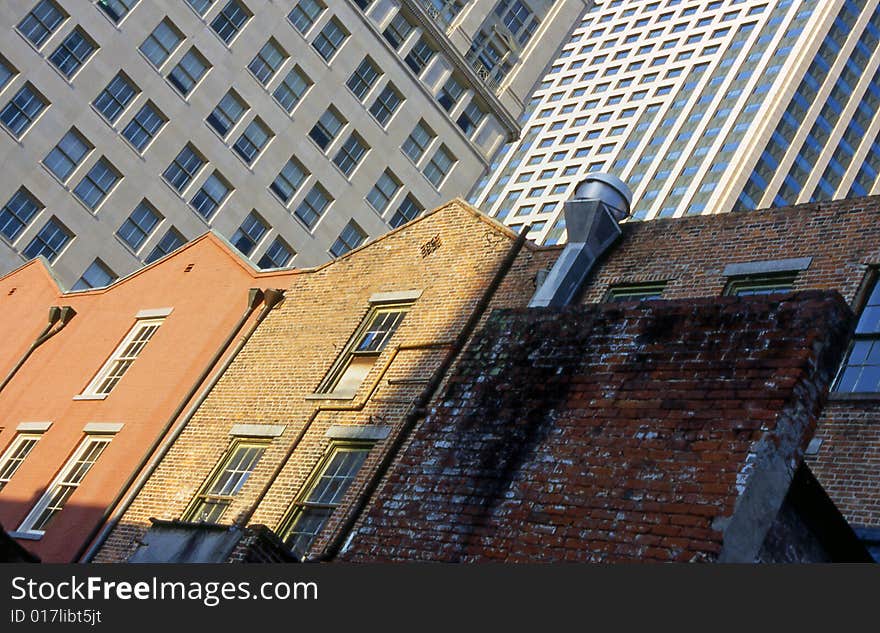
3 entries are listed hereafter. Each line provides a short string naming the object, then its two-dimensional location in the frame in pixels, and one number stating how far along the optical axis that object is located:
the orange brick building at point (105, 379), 24.08
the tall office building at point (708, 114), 107.69
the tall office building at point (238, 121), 48.12
